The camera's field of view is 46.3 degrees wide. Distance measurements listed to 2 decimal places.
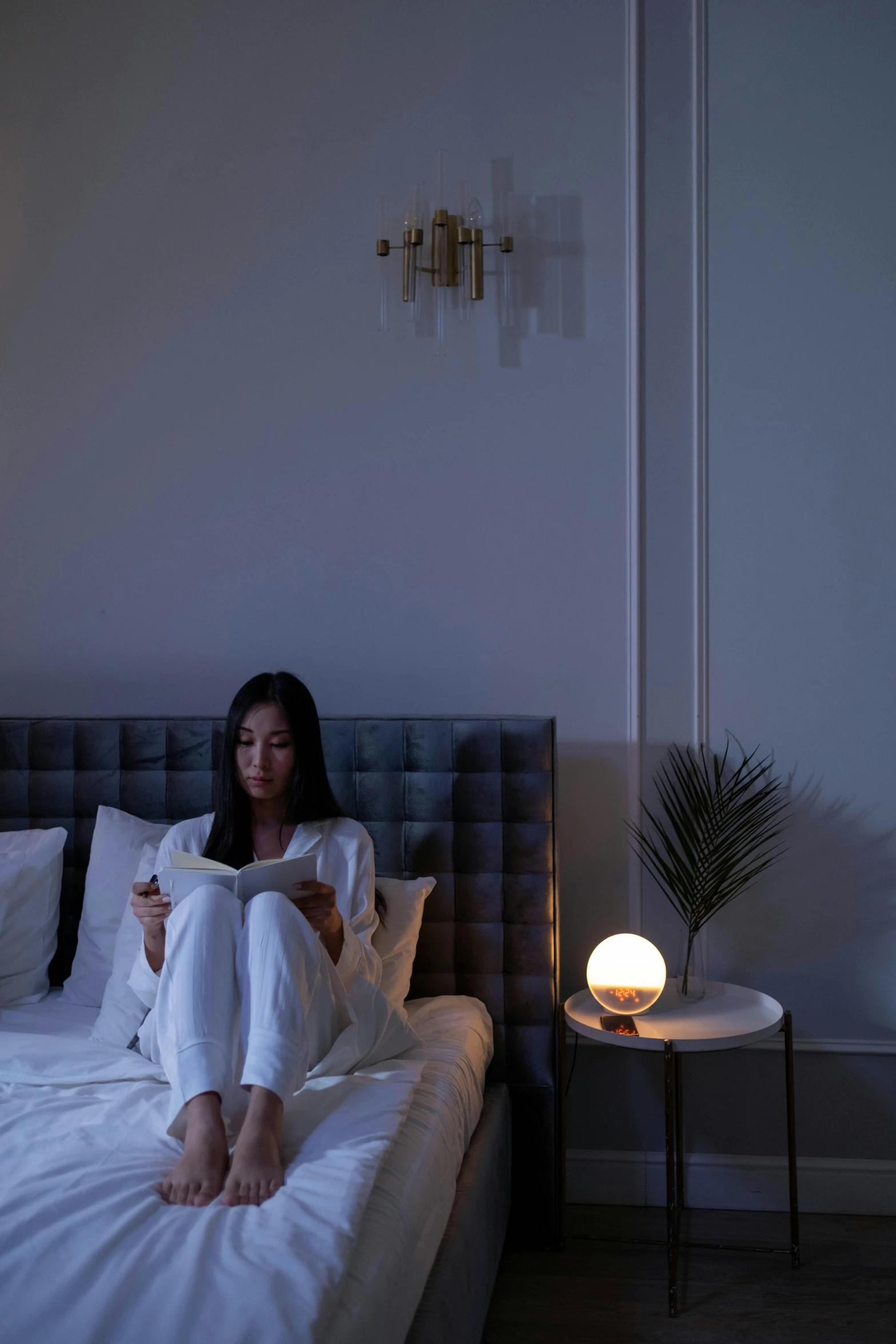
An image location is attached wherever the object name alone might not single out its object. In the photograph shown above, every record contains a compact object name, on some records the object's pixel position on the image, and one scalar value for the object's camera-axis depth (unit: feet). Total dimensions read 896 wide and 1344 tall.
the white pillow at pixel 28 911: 7.91
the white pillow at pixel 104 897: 7.95
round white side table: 7.04
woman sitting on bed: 4.99
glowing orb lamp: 7.59
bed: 6.86
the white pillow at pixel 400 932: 7.62
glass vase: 8.43
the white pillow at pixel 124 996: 6.96
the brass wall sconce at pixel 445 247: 8.79
